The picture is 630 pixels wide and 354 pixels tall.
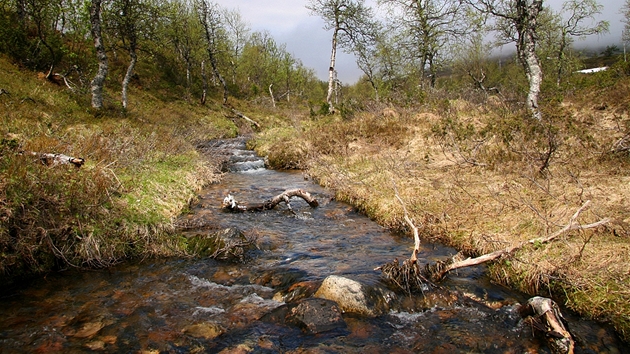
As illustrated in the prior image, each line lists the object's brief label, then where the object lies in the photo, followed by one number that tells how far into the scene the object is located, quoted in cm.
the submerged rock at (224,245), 592
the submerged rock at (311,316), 409
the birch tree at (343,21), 2309
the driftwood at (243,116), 3177
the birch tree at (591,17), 1642
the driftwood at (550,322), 365
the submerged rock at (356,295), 443
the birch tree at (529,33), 1146
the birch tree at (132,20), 1862
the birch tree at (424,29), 2103
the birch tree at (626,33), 4062
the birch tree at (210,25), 3244
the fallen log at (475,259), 462
